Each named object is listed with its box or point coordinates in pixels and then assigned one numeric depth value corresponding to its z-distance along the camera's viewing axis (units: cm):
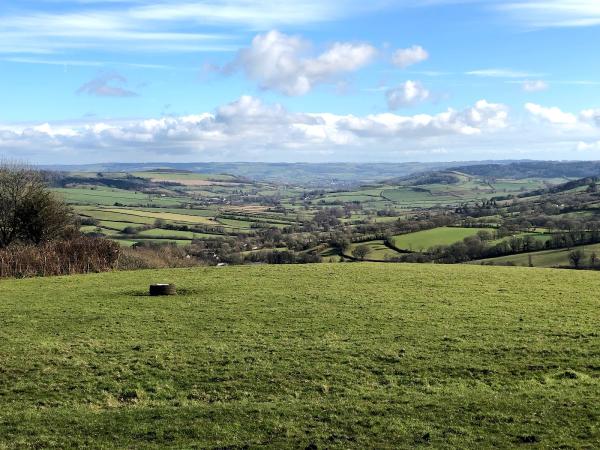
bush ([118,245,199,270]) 4706
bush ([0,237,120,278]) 3616
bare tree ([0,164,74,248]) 4753
